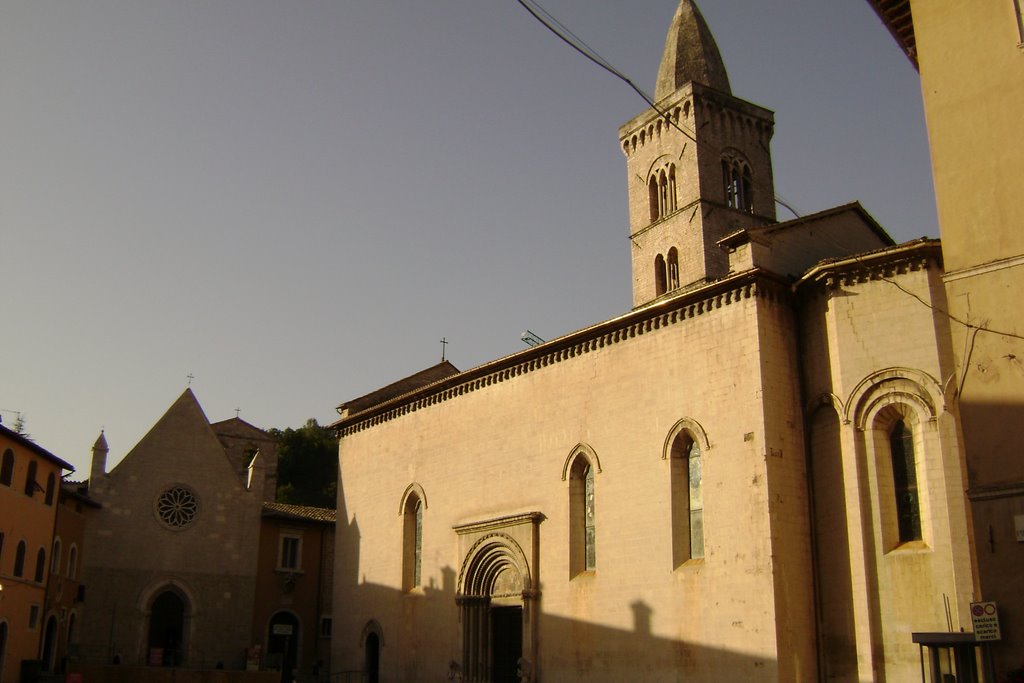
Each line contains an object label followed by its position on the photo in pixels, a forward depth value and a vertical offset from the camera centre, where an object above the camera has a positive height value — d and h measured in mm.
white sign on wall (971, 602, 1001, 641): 11656 +163
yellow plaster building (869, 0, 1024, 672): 11766 +4891
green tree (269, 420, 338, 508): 62375 +10705
